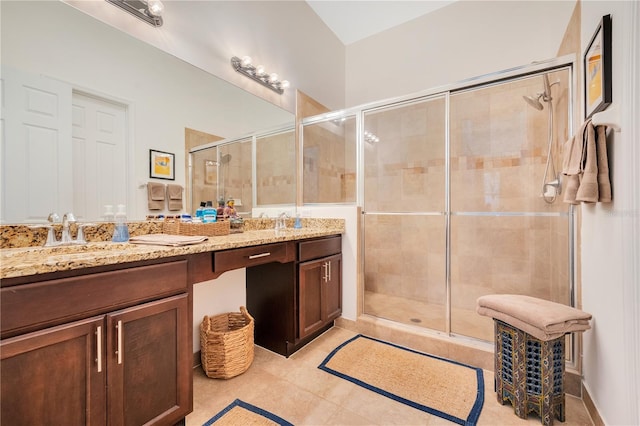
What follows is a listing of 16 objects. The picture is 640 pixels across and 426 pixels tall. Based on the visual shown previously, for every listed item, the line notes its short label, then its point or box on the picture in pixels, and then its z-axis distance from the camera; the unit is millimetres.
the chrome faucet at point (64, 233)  1187
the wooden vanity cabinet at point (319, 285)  1881
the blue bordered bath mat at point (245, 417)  1285
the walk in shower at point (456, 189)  1990
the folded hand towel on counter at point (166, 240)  1224
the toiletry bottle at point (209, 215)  1699
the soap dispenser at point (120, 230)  1344
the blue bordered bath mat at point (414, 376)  1416
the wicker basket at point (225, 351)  1610
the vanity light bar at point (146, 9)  1451
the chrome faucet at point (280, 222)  2283
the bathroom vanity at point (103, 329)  787
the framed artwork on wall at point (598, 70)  1111
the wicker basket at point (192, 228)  1510
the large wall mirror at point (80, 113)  1127
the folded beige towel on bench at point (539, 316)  1219
